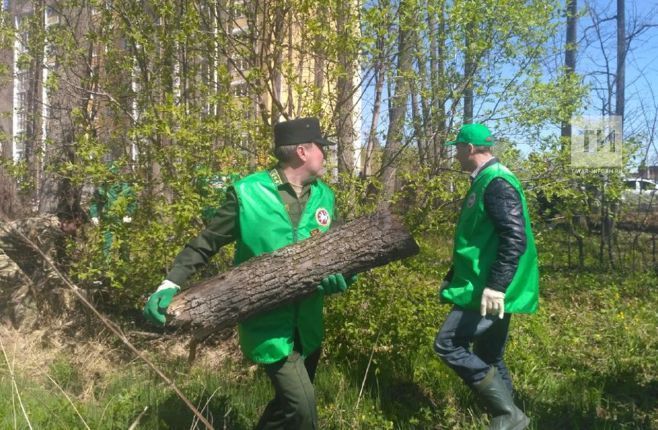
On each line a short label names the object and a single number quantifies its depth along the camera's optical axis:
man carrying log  2.91
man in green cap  3.00
